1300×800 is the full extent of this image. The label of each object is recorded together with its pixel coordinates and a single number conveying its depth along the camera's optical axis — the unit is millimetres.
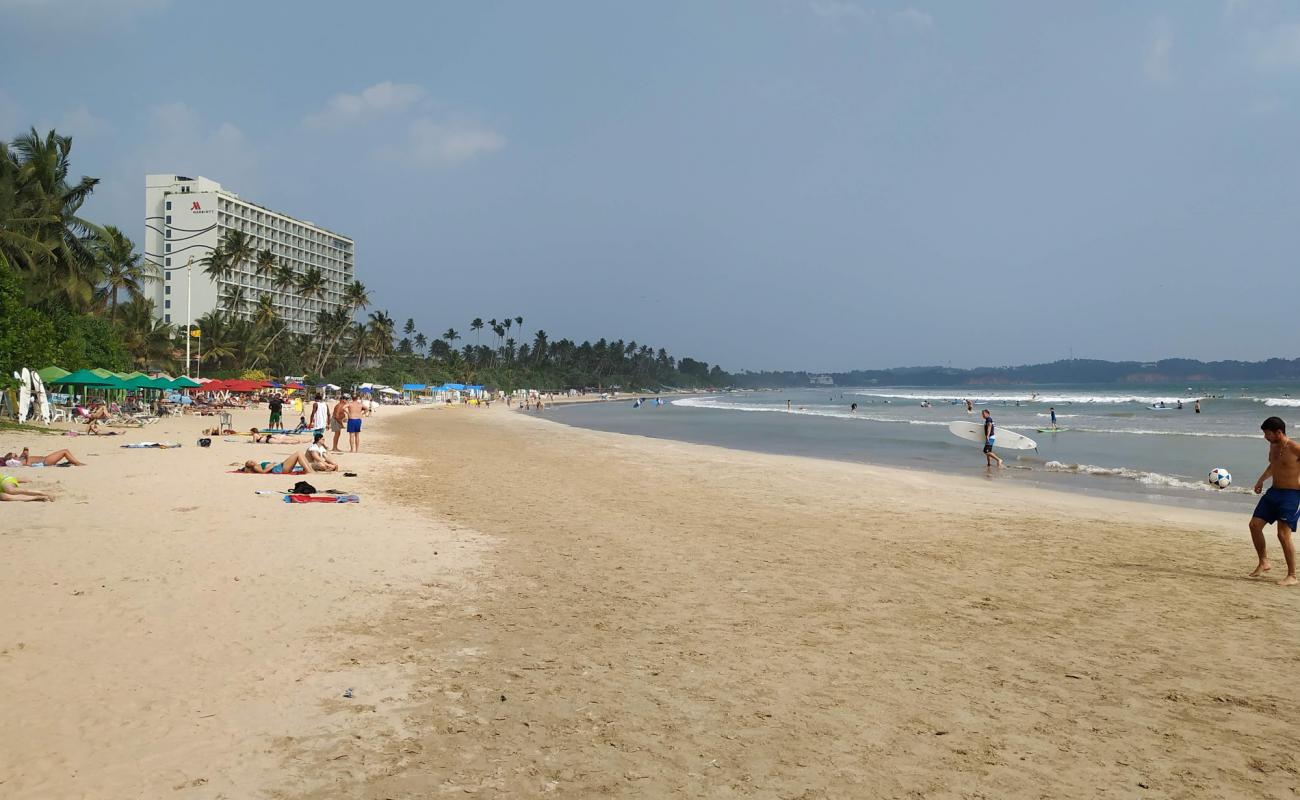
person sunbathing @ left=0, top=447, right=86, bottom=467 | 12852
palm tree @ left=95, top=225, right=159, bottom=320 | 46206
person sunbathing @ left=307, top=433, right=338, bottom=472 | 13461
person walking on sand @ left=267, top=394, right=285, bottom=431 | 25812
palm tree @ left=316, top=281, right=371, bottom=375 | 93312
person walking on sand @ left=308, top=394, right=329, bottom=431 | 18734
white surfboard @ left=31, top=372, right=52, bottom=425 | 23422
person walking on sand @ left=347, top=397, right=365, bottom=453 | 18953
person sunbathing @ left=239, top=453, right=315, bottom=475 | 13235
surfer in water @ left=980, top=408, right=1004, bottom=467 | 19328
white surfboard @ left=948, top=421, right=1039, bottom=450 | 22078
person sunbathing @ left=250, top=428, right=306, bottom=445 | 20719
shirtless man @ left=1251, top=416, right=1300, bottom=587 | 6809
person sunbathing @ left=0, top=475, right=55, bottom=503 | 9258
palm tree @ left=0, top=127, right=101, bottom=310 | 28391
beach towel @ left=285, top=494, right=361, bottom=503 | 10219
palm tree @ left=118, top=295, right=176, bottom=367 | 59031
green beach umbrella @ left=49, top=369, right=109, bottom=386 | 27956
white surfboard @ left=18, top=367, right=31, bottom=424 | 22422
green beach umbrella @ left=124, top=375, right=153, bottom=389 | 30547
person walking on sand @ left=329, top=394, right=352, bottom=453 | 19188
